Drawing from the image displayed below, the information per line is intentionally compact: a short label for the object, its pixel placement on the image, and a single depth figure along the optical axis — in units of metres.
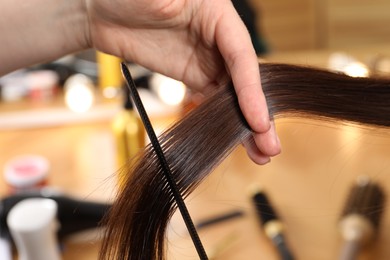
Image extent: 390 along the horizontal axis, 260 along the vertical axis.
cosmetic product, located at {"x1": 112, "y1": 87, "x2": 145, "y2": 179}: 1.32
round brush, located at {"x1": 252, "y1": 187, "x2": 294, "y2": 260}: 1.15
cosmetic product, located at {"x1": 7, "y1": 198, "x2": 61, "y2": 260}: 1.04
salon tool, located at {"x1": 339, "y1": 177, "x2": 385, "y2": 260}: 1.13
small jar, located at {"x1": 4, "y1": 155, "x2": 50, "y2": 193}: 1.33
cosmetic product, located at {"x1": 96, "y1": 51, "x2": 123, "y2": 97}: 1.73
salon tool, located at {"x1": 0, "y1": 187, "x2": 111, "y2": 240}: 1.20
